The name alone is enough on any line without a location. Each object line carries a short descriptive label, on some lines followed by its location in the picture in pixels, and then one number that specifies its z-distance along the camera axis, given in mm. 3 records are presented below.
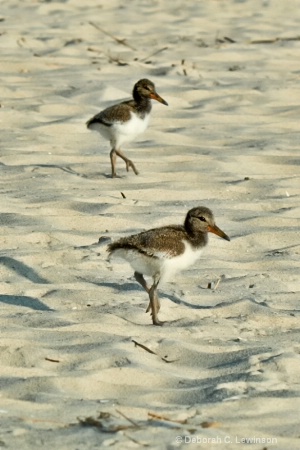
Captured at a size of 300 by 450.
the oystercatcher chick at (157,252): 13883
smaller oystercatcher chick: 20844
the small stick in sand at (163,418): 10227
